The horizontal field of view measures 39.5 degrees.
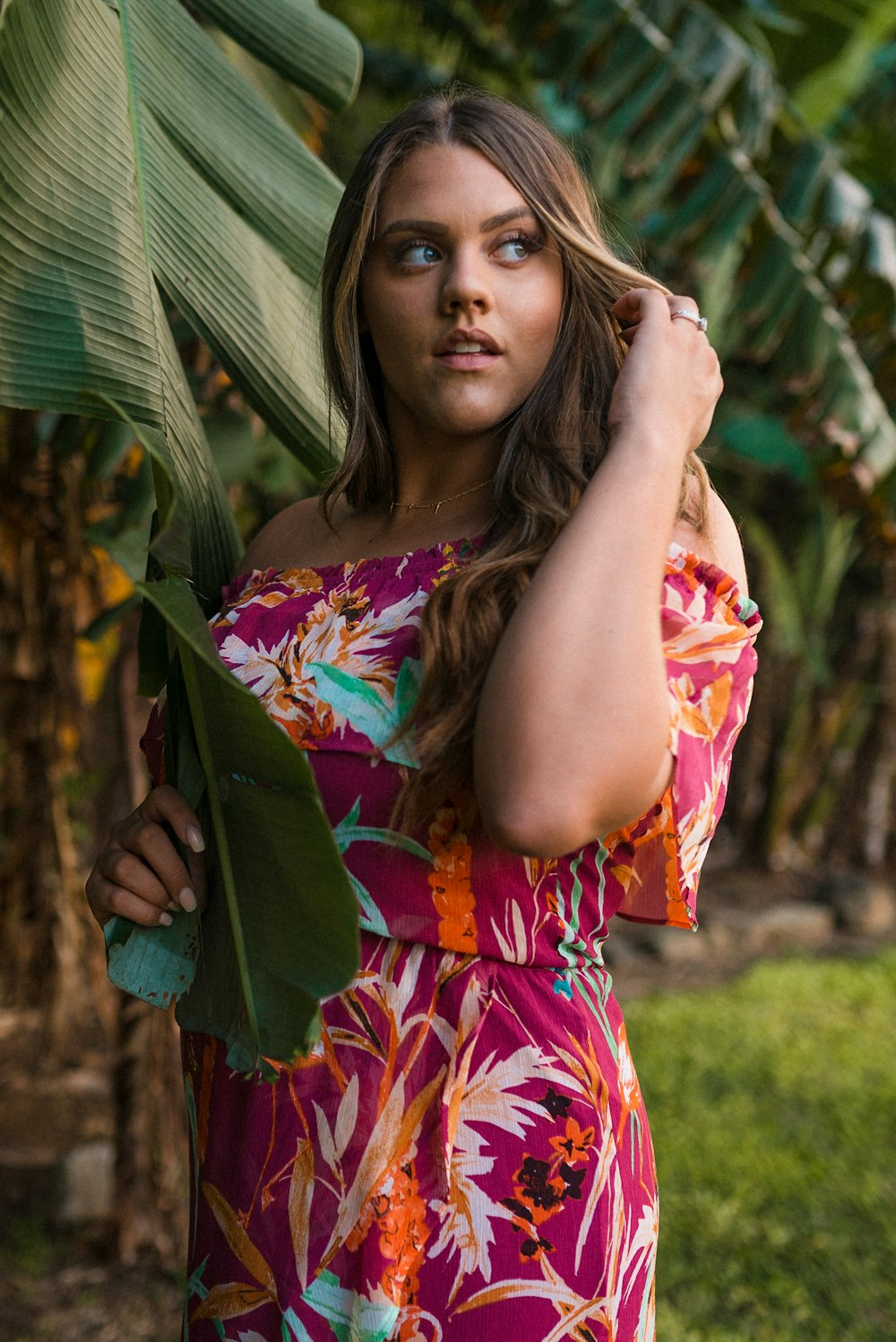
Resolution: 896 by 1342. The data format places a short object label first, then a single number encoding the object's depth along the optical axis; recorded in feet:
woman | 3.39
